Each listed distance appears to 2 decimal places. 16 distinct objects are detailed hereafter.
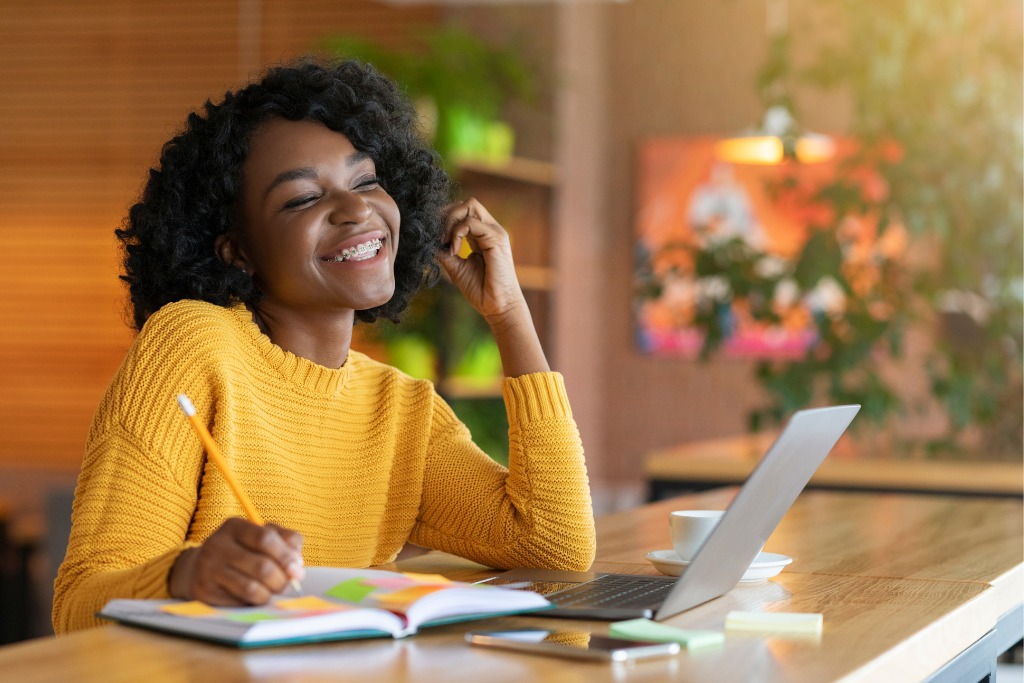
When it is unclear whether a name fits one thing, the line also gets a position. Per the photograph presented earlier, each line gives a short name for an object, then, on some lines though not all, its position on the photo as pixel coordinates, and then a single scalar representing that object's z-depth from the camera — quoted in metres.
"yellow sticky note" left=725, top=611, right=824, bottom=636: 1.91
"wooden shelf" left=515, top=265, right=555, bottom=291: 7.44
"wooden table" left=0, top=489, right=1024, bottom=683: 1.74
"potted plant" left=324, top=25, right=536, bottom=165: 6.08
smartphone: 1.78
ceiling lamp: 6.39
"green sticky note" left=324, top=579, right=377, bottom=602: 1.88
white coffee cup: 2.18
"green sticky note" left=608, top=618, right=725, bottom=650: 1.82
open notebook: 1.79
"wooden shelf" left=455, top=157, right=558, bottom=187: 6.53
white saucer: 2.17
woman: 2.19
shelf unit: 6.40
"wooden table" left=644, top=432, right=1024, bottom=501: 4.27
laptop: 1.90
